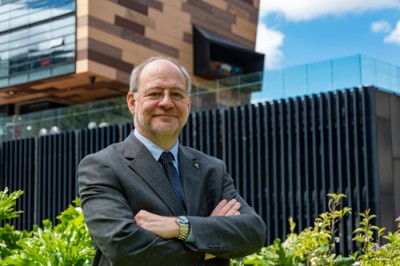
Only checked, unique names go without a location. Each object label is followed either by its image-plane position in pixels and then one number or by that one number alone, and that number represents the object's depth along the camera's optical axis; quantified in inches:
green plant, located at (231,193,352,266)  233.6
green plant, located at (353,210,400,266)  203.2
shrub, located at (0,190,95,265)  225.6
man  118.1
